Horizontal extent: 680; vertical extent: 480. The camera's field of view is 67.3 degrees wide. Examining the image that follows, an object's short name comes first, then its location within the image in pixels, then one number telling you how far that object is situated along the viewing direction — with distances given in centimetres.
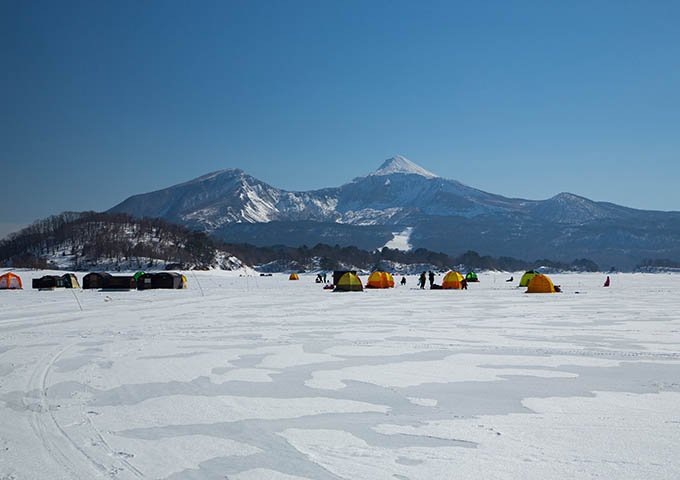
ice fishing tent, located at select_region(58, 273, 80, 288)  4712
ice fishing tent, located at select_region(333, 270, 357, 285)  4200
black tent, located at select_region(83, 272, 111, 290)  4740
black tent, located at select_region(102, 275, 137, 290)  4622
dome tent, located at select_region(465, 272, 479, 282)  6769
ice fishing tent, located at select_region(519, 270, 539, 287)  4853
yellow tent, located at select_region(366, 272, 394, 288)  4651
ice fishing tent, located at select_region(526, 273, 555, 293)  3718
